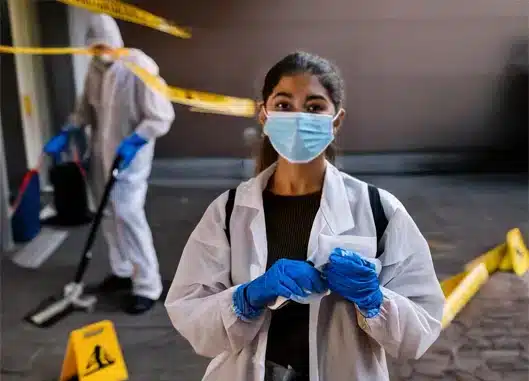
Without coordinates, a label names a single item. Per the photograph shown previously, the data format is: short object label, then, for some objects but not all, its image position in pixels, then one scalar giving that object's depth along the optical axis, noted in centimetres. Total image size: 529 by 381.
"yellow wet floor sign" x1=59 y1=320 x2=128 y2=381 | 204
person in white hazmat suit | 231
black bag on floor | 313
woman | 103
